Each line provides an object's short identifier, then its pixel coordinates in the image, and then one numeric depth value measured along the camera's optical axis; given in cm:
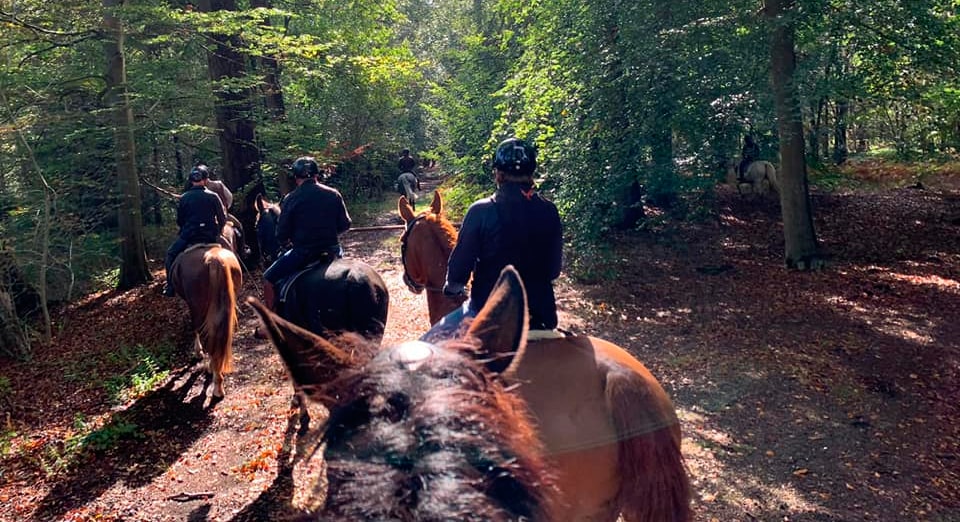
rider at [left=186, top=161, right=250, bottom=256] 1131
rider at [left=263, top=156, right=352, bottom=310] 647
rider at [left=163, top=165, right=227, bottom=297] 828
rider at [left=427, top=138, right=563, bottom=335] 345
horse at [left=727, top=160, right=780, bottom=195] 2020
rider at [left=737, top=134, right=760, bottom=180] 1232
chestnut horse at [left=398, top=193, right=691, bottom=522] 254
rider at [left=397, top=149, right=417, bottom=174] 1906
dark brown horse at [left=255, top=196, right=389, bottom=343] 620
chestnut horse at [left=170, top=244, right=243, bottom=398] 766
